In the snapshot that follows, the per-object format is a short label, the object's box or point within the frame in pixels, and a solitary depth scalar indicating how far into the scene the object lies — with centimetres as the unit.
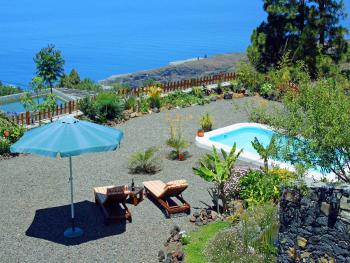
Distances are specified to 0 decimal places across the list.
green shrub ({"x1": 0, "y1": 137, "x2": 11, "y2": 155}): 1334
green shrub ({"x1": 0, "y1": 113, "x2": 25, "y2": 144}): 1388
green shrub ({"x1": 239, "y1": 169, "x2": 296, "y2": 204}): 973
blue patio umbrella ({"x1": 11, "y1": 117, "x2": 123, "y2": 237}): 842
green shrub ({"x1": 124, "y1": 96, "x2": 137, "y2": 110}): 1769
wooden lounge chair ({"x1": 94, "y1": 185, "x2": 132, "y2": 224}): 948
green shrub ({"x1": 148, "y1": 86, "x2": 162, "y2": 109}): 1817
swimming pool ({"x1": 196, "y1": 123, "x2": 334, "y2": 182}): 1434
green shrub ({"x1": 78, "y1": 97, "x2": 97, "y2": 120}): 1645
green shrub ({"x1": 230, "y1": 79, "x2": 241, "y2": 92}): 2068
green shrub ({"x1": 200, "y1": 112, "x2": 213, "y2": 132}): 1585
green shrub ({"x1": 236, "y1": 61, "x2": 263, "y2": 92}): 2080
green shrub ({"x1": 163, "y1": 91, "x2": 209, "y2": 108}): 1875
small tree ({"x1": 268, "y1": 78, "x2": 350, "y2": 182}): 671
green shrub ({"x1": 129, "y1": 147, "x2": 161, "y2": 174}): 1227
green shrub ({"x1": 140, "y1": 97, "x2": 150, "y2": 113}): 1770
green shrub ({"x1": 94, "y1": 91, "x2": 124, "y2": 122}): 1641
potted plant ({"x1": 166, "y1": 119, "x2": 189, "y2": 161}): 1332
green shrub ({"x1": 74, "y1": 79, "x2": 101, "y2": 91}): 3235
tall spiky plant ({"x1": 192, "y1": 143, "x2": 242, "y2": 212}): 980
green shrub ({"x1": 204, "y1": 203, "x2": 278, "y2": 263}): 766
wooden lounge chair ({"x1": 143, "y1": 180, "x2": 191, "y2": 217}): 984
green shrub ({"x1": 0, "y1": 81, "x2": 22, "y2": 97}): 3483
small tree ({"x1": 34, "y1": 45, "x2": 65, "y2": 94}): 2578
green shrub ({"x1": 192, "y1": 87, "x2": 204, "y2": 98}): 1975
